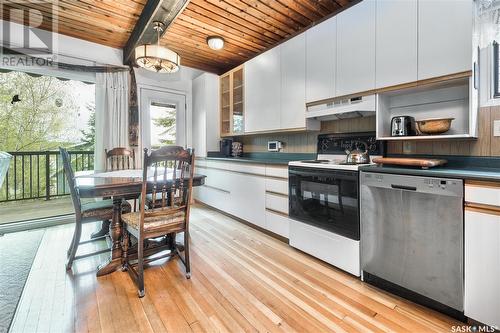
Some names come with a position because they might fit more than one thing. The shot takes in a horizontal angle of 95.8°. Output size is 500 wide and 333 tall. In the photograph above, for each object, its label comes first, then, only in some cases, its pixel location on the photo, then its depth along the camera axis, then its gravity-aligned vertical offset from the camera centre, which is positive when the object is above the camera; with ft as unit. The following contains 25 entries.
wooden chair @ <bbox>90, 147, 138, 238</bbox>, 8.86 +0.14
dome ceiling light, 10.40 +5.64
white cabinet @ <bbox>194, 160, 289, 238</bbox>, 8.39 -1.29
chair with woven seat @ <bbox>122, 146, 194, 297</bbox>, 5.23 -1.28
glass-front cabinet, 11.94 +3.41
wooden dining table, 5.53 -0.65
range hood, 6.63 +1.75
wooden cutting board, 5.05 +0.03
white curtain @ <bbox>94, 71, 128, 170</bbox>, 11.03 +2.55
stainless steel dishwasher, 4.42 -1.63
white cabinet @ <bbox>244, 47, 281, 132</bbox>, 9.66 +3.27
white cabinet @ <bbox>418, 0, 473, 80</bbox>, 4.88 +2.88
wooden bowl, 5.41 +0.92
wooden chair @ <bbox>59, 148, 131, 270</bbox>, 6.00 -1.39
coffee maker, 13.52 +0.97
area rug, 4.83 -2.95
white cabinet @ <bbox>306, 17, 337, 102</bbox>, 7.50 +3.59
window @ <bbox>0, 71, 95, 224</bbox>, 10.23 +1.34
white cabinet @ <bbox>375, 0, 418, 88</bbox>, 5.65 +3.18
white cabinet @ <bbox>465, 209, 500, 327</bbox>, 3.97 -1.87
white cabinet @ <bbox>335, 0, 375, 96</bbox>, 6.49 +3.45
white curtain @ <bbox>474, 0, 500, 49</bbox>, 5.26 +3.31
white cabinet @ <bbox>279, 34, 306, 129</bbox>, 8.54 +3.17
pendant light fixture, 7.28 +3.50
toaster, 6.09 +1.01
